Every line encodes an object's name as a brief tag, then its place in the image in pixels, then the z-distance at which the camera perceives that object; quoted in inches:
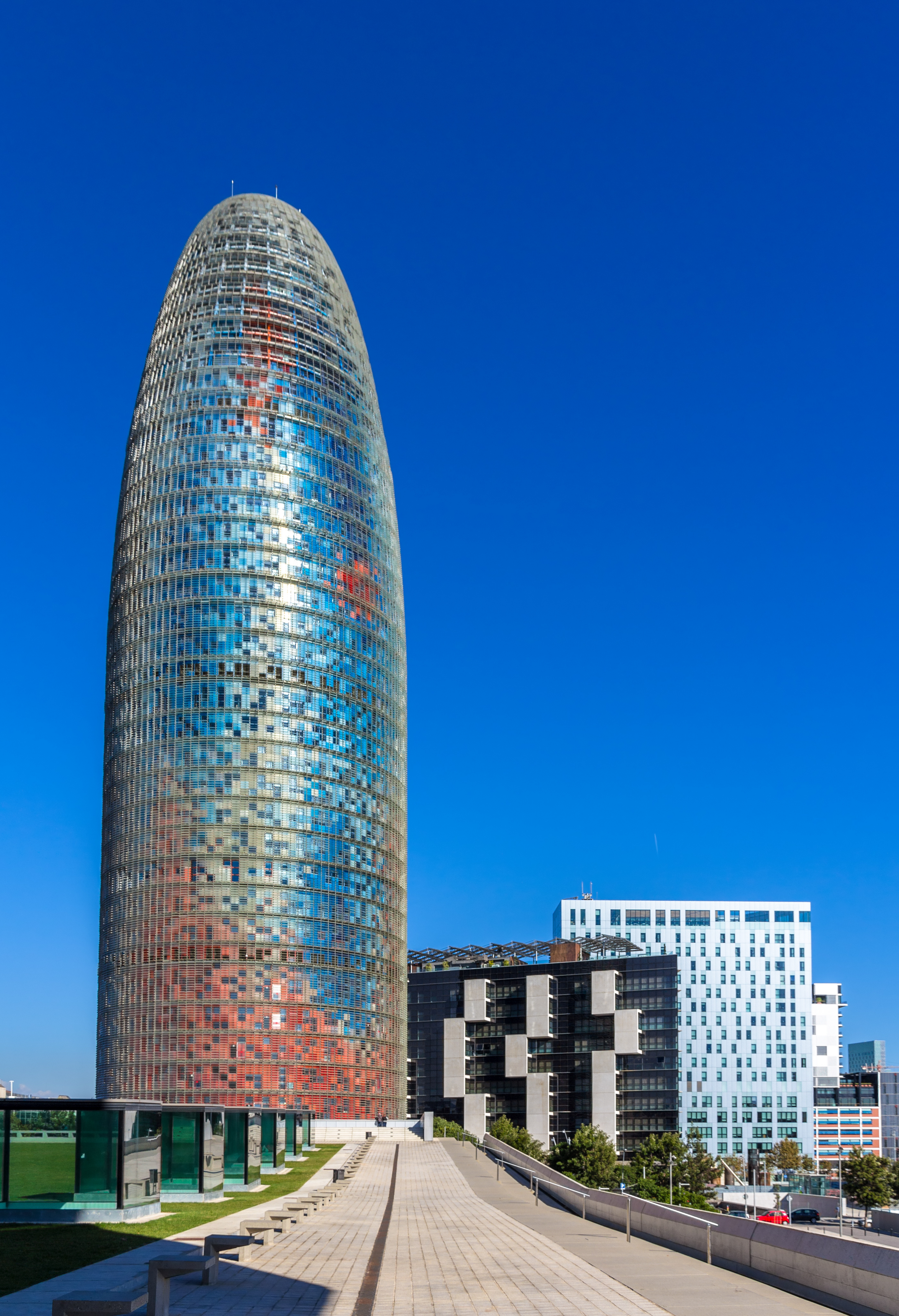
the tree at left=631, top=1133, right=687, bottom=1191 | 4916.3
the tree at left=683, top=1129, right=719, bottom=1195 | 4970.5
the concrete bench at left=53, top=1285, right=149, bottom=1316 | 674.8
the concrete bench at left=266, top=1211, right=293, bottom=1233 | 1338.6
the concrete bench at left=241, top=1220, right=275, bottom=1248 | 1193.4
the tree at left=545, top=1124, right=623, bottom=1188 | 4411.9
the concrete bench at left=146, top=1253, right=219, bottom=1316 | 732.0
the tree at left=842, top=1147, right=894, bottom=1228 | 4643.2
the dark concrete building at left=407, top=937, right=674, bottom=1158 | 6584.6
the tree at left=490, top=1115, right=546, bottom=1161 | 5329.7
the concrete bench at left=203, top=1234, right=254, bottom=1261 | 964.0
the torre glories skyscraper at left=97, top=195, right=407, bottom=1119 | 5989.2
